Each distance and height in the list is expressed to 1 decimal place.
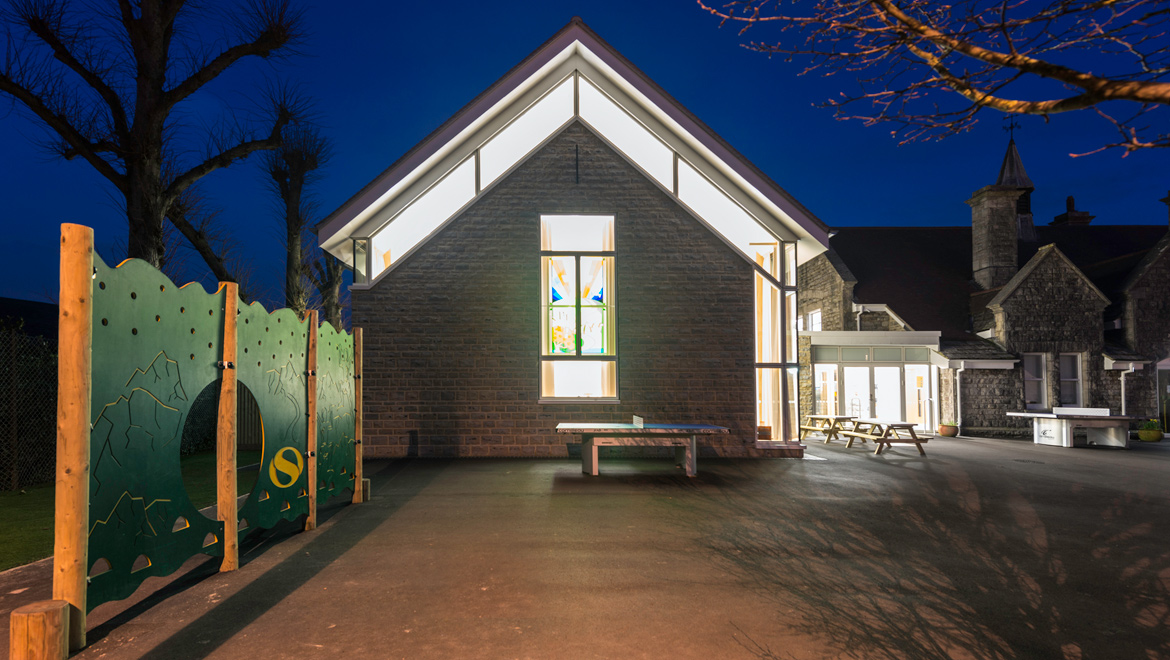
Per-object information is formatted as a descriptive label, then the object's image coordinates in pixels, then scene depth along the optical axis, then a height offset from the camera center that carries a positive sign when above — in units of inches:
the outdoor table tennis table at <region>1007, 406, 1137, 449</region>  538.0 -81.3
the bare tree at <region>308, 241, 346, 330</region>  667.4 +79.7
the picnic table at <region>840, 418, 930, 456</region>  463.2 -75.3
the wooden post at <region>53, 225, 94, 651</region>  117.3 -15.0
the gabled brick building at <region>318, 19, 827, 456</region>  417.7 +57.2
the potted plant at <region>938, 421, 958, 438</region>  649.0 -95.2
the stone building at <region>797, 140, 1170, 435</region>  662.5 +6.1
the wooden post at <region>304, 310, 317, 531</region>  224.1 -37.6
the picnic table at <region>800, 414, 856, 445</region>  545.6 -81.5
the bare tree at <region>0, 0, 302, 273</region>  325.4 +142.2
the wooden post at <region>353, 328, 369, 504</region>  275.1 -36.4
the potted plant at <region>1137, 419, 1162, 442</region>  601.0 -92.1
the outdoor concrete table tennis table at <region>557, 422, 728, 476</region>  336.8 -53.1
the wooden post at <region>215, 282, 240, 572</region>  175.0 -30.1
